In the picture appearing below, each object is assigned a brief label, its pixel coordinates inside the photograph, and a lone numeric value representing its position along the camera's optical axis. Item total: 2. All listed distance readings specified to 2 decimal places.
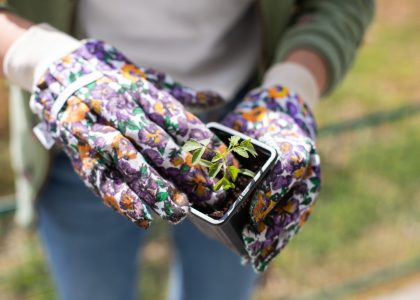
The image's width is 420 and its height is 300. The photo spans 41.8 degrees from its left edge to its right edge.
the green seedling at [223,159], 1.00
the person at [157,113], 1.03
